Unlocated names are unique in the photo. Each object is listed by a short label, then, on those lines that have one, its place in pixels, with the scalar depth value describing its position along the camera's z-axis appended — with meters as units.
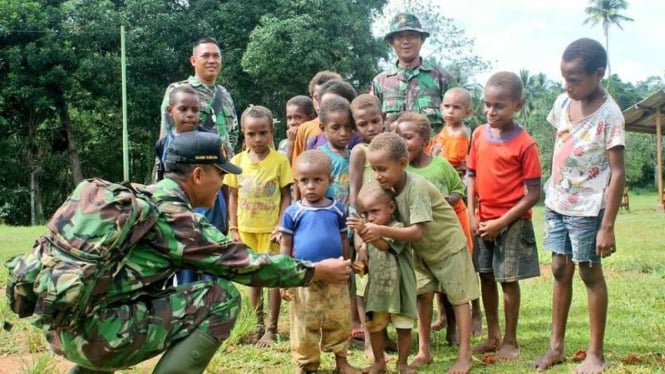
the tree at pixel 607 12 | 57.81
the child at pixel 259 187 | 4.91
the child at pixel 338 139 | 4.50
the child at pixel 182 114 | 4.64
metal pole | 20.00
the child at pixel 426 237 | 3.83
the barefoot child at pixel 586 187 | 3.79
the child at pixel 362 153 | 4.31
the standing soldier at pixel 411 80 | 5.37
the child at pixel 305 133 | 5.16
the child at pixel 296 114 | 5.45
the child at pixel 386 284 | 3.89
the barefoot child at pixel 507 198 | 4.25
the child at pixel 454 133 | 5.21
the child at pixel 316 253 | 3.84
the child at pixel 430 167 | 4.29
